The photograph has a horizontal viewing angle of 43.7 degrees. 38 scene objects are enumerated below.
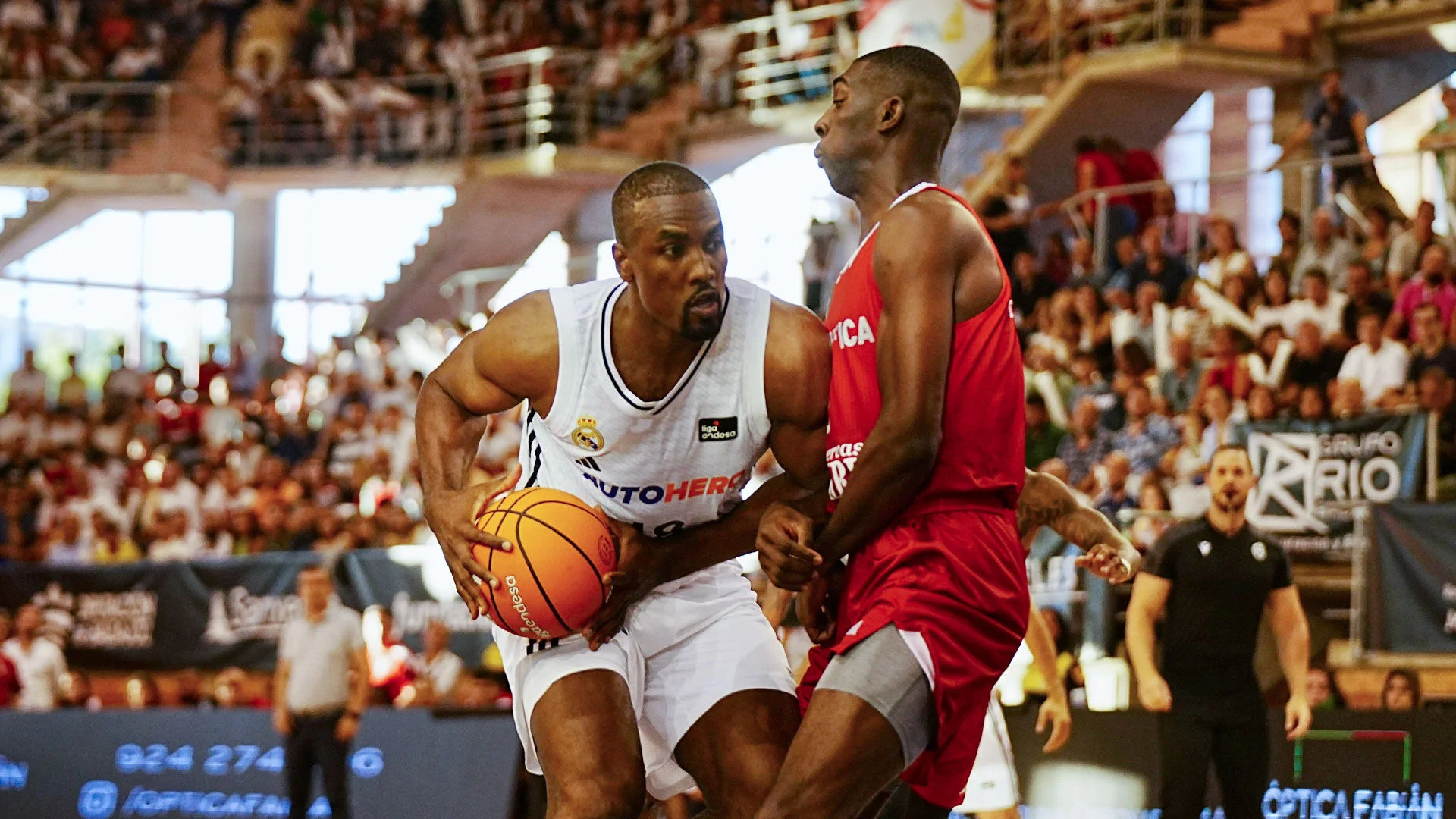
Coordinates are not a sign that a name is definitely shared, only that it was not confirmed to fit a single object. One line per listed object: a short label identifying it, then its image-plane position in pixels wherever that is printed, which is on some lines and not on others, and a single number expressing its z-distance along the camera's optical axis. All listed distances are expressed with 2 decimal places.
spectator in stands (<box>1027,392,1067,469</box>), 12.48
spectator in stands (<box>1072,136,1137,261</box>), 15.02
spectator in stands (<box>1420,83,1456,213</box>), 13.50
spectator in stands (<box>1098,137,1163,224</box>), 15.91
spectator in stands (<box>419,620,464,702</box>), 12.90
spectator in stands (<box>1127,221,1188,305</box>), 13.62
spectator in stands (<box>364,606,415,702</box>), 13.38
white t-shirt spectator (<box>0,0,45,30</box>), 25.50
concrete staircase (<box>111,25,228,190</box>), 25.30
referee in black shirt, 7.90
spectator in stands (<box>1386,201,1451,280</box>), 12.29
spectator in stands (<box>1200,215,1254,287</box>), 12.99
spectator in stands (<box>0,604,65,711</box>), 14.87
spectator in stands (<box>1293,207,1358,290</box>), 12.84
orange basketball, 4.69
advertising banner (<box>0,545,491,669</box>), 13.62
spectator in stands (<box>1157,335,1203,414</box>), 12.27
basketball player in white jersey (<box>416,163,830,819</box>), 4.74
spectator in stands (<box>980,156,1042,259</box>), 15.23
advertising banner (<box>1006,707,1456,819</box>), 8.21
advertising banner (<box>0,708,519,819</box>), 10.60
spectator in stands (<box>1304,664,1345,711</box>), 9.98
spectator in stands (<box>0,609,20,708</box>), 14.84
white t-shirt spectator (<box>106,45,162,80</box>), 25.58
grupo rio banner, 10.46
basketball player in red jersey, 4.34
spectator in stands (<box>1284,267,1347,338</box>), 12.14
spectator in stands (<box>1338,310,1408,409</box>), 11.30
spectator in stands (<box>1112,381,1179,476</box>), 11.73
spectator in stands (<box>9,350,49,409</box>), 20.89
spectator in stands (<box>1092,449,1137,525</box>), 11.37
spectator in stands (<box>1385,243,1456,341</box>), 11.55
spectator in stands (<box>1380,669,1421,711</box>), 9.80
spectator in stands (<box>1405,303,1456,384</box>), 11.17
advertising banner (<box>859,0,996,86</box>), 17.22
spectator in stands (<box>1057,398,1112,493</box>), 11.92
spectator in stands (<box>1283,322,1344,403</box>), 11.76
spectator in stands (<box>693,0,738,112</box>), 22.30
